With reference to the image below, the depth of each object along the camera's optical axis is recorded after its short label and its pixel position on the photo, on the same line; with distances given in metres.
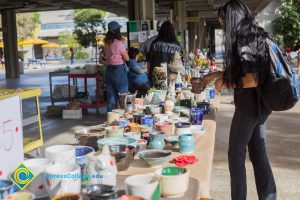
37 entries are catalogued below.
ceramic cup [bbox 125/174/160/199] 1.51
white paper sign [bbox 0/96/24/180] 1.74
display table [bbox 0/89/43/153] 2.75
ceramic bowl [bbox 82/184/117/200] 1.49
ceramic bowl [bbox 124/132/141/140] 2.54
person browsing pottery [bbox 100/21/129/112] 6.61
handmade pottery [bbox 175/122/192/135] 2.67
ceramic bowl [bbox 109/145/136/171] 2.02
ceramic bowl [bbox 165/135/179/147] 2.51
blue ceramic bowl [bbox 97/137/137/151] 2.25
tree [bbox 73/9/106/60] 28.14
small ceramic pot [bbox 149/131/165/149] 2.40
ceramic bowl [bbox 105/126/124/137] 2.51
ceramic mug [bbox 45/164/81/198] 1.51
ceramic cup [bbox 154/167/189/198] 1.65
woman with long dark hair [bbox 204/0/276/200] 2.57
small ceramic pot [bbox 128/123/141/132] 2.77
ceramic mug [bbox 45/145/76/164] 1.72
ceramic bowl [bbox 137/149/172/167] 2.07
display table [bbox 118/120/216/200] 1.95
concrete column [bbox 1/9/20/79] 19.75
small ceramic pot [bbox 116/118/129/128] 2.87
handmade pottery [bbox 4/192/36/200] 1.47
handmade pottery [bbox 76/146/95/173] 1.87
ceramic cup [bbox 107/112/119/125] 3.12
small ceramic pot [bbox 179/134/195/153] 2.40
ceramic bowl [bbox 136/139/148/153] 2.39
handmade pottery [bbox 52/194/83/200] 1.46
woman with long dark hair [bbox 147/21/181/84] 5.53
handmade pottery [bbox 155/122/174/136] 2.72
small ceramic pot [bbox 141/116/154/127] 2.93
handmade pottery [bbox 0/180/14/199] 1.51
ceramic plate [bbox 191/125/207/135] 2.88
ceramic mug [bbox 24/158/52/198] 1.63
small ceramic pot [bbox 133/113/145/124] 3.08
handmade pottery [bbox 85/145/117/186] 1.62
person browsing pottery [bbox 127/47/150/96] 7.33
